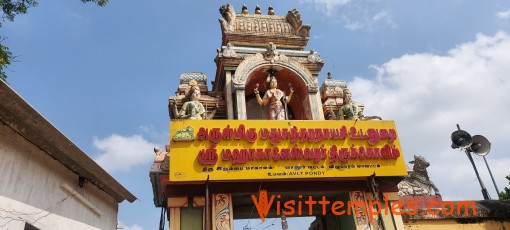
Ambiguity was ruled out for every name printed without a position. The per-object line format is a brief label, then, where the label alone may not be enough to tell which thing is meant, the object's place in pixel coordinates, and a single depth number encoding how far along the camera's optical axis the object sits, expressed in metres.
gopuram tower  9.40
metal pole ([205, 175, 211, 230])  8.83
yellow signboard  9.28
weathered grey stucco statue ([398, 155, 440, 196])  15.09
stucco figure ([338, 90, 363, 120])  12.25
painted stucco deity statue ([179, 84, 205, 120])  11.09
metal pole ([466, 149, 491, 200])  14.74
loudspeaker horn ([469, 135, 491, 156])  15.02
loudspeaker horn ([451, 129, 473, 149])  14.59
